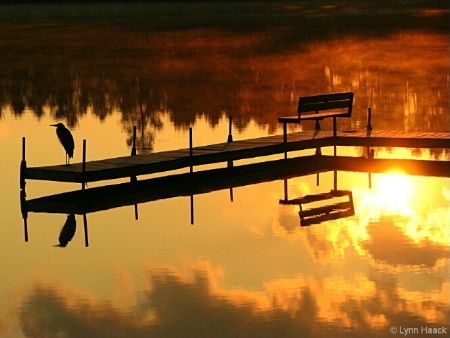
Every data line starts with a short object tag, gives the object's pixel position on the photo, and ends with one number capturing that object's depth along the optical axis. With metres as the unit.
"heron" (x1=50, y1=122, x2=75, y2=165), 22.72
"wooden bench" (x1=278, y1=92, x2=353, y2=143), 25.16
